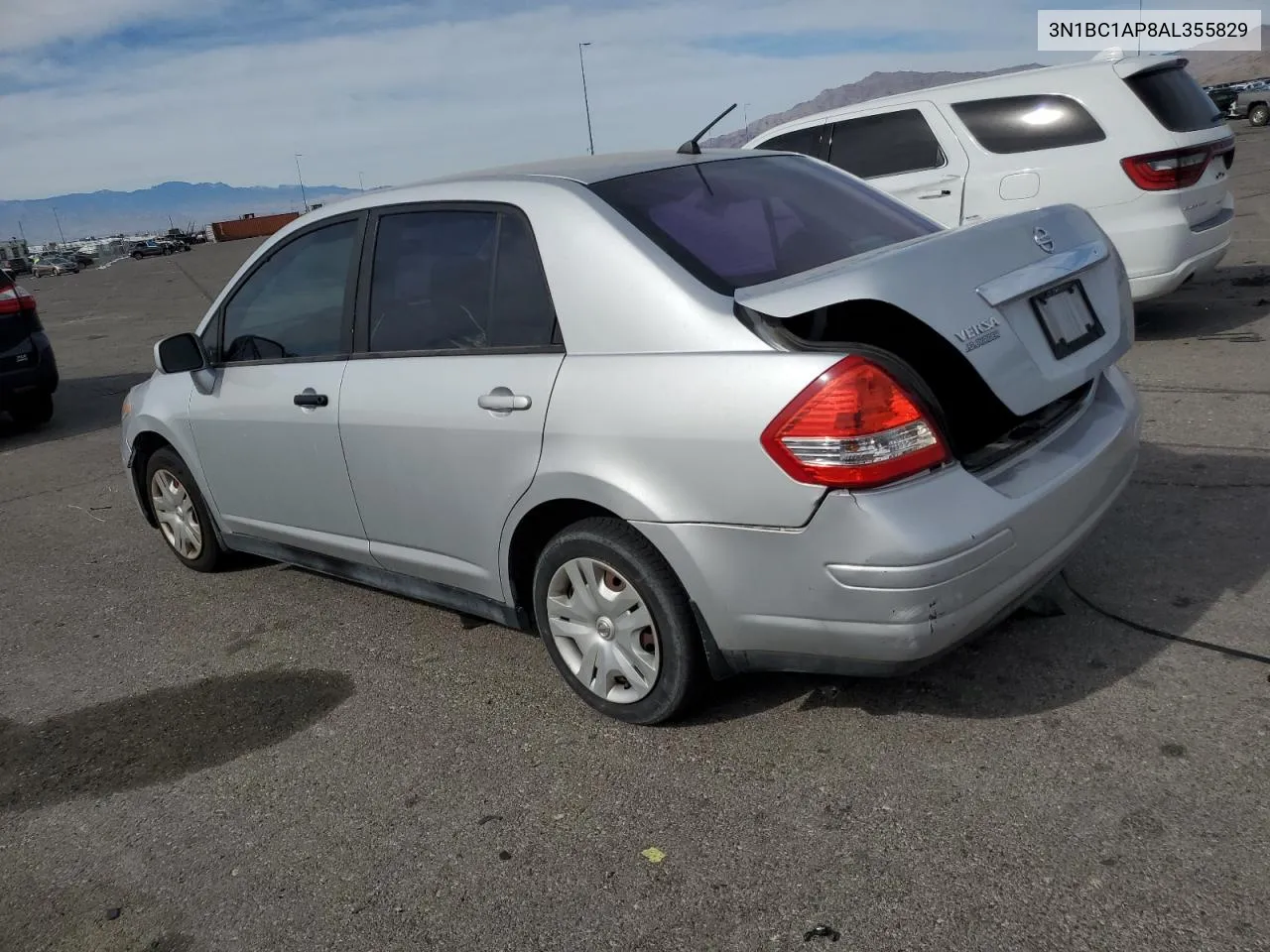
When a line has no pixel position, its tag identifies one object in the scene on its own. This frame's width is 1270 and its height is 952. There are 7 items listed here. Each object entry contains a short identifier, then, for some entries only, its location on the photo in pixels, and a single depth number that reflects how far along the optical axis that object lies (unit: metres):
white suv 7.41
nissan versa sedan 2.78
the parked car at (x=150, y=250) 82.83
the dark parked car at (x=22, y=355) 9.47
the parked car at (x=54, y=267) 74.19
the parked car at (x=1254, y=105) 39.28
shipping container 91.81
